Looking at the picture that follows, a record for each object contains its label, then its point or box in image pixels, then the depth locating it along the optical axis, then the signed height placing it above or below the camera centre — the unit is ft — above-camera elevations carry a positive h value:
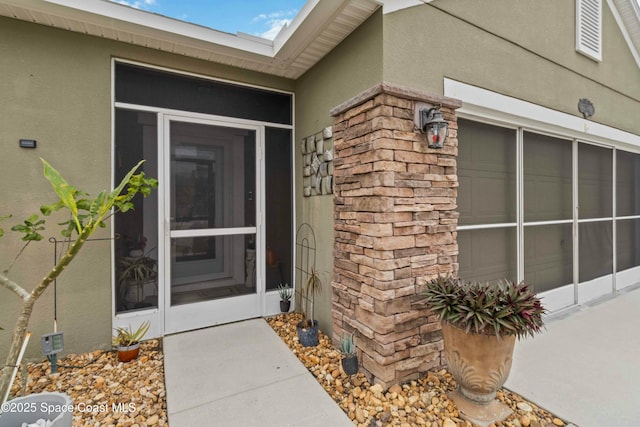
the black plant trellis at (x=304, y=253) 12.17 -1.71
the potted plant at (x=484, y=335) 6.68 -2.82
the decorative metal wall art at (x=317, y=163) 10.71 +1.83
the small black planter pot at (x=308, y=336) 10.41 -4.24
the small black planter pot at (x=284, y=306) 13.12 -4.04
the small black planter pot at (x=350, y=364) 8.48 -4.23
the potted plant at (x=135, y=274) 10.58 -2.19
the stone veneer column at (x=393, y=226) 8.13 -0.42
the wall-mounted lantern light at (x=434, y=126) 8.43 +2.41
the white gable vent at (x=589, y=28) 13.75 +8.54
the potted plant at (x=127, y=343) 9.55 -4.21
